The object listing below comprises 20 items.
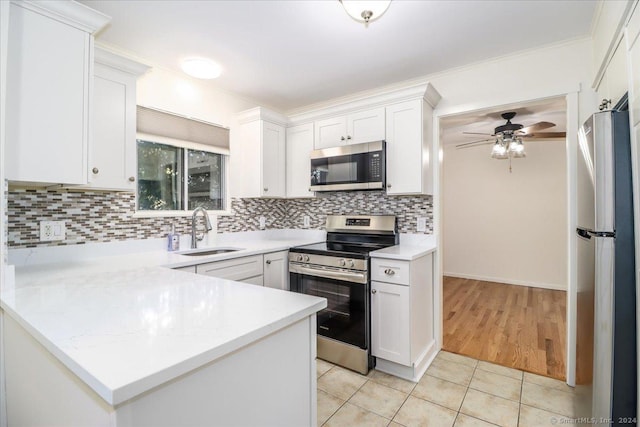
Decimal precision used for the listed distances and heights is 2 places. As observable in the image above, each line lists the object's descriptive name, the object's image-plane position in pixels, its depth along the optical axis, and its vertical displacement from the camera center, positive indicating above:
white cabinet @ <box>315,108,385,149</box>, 2.74 +0.78
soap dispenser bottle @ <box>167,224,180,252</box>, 2.53 -0.23
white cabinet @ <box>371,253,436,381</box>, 2.25 -0.76
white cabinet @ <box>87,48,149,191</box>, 1.92 +0.58
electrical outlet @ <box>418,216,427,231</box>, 2.78 -0.09
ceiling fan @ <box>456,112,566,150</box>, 3.29 +0.90
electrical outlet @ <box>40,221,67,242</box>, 1.93 -0.11
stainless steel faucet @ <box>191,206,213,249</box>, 2.64 -0.11
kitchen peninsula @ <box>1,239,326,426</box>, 0.66 -0.33
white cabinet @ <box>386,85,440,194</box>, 2.54 +0.56
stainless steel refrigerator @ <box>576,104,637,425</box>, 1.20 -0.24
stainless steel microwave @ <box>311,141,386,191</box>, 2.67 +0.41
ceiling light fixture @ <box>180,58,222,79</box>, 2.45 +1.17
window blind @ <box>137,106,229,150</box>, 2.48 +0.74
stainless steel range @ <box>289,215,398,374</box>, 2.38 -0.60
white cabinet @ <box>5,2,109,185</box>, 1.41 +0.58
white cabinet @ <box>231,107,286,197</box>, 3.08 +0.60
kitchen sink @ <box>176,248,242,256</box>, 2.57 -0.33
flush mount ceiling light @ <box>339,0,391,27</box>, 1.53 +1.01
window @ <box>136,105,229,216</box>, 2.53 +0.45
